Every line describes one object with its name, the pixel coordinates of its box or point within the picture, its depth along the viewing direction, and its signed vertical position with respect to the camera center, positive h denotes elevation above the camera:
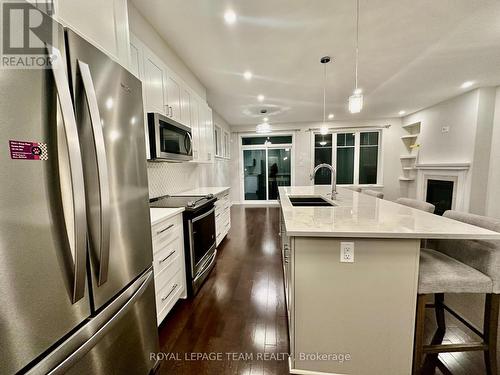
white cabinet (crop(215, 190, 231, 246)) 3.14 -0.77
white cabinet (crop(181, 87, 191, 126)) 2.66 +0.85
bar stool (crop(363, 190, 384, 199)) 3.15 -0.41
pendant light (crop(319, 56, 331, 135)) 2.84 +1.51
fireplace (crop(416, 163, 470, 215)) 4.13 -0.43
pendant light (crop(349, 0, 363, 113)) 1.97 +0.64
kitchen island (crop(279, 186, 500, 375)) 1.17 -0.74
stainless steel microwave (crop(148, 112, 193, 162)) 1.88 +0.32
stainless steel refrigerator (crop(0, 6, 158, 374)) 0.58 -0.15
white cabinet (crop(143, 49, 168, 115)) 1.93 +0.86
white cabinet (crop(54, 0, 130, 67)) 1.00 +0.85
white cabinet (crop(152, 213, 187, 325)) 1.55 -0.78
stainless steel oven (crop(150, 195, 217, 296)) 2.00 -0.68
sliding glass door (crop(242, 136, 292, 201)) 6.95 +0.12
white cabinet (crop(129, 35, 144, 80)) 1.75 +0.99
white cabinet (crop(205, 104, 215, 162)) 3.52 +0.59
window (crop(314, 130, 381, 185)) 6.58 +0.44
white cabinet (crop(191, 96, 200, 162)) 2.97 +0.66
